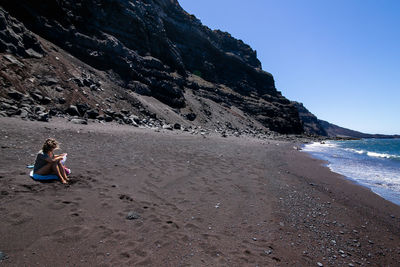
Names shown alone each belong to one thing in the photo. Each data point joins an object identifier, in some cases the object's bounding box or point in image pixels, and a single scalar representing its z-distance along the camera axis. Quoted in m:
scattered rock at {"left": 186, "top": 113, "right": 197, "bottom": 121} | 50.22
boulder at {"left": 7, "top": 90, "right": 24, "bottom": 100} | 17.23
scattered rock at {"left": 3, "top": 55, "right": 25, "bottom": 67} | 20.38
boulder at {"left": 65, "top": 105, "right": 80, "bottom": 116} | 21.67
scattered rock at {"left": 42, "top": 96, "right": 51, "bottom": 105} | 20.44
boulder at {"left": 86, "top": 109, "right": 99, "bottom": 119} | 23.16
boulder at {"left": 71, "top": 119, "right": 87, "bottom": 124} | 18.83
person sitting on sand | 6.30
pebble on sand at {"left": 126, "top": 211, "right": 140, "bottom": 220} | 5.25
